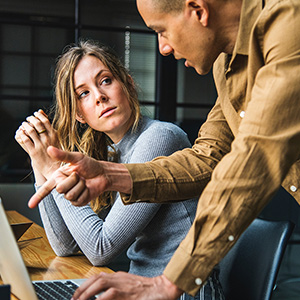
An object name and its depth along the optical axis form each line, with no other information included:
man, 0.92
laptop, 0.94
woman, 1.60
